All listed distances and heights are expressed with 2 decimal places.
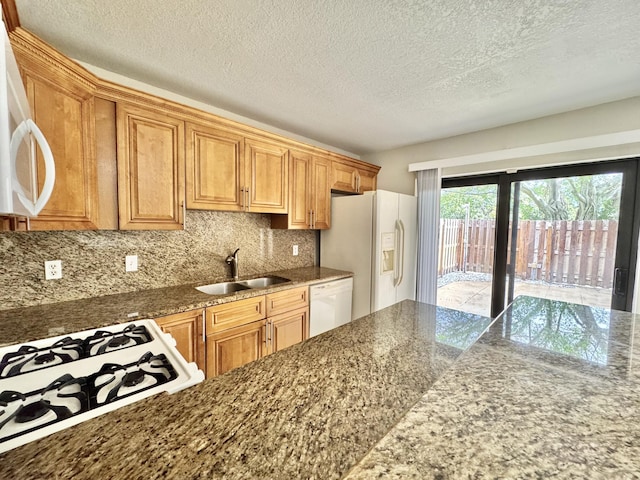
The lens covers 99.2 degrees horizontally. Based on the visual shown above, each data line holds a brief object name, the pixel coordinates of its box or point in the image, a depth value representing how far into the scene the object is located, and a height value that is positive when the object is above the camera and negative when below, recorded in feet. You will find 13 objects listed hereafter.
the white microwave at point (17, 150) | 1.83 +0.61
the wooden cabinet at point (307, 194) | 8.97 +1.10
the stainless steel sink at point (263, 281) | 8.65 -1.84
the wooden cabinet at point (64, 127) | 4.22 +1.65
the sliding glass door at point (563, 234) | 7.41 -0.13
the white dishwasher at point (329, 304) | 8.63 -2.62
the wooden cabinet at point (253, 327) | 6.30 -2.67
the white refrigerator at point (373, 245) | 9.25 -0.66
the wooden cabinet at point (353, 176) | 10.32 +2.05
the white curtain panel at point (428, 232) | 10.47 -0.18
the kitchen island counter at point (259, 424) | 1.65 -1.50
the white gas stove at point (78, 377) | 2.25 -1.68
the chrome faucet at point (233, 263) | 8.33 -1.21
